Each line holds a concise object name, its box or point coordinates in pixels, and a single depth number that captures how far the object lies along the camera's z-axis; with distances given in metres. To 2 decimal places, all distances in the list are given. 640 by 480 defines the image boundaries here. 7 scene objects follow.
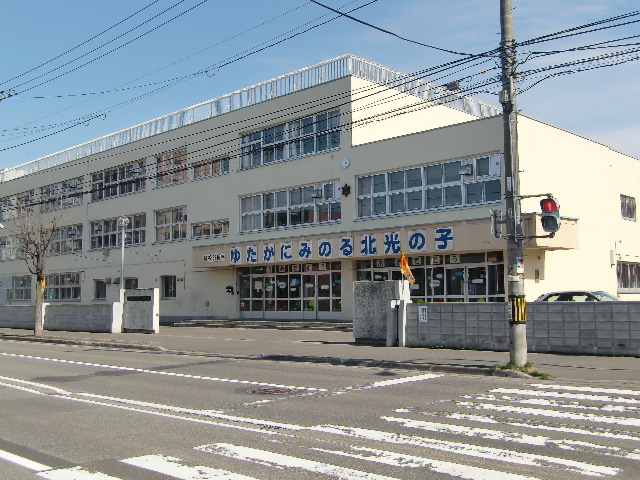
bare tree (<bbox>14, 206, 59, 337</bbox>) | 27.58
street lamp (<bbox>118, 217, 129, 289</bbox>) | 32.06
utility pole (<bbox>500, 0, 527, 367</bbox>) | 12.69
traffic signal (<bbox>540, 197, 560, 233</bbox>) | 12.52
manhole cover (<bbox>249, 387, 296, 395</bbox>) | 11.01
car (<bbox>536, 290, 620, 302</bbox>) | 19.31
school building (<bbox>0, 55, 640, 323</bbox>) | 24.41
